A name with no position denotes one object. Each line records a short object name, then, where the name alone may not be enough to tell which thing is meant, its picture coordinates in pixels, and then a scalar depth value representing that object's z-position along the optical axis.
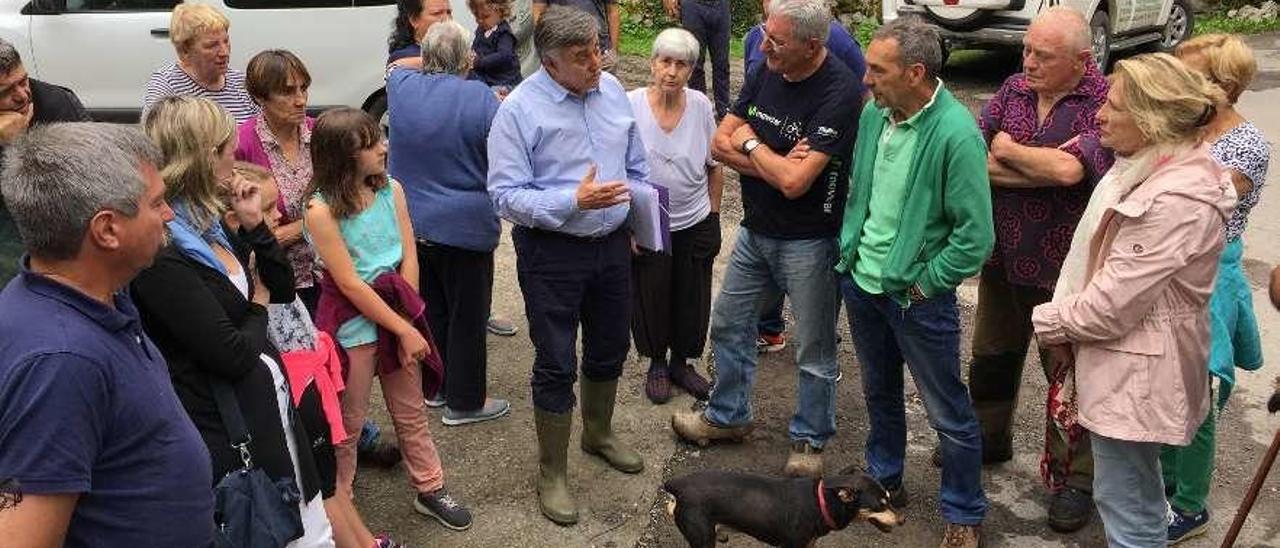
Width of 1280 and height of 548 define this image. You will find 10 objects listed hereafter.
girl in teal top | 3.19
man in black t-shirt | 3.51
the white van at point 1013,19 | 9.77
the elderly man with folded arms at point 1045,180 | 3.35
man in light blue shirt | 3.37
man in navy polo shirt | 1.70
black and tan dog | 3.14
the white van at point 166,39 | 7.50
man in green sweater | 3.13
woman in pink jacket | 2.68
